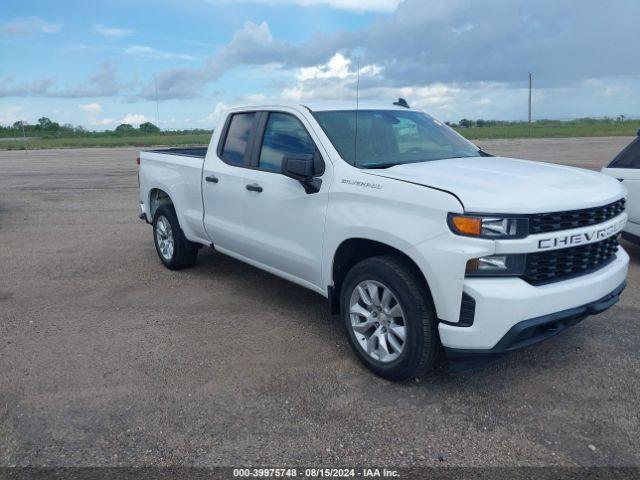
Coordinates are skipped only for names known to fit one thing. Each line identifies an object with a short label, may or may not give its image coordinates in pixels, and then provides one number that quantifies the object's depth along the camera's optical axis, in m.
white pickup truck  3.38
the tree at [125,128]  90.56
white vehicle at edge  6.53
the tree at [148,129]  88.61
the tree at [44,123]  94.94
